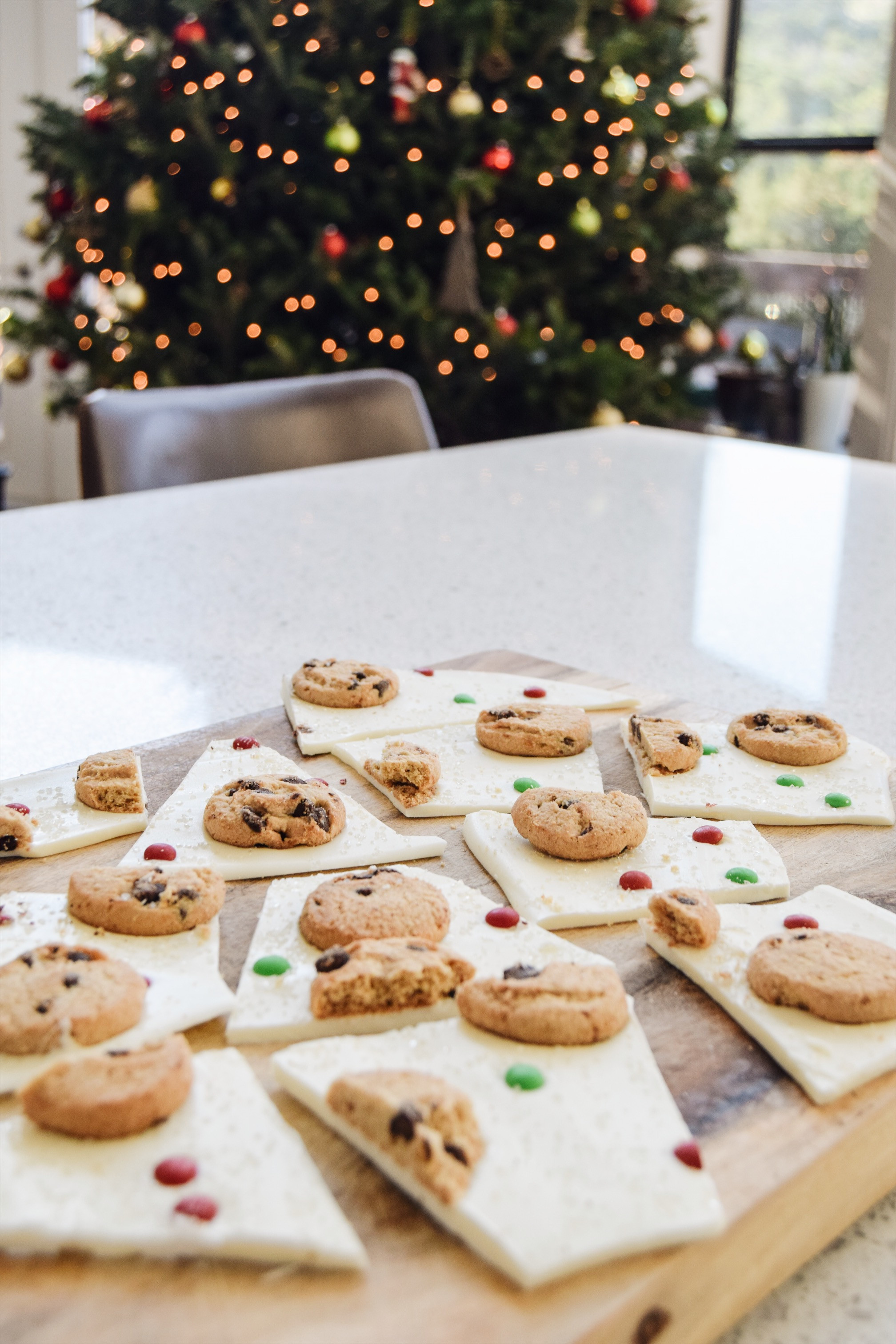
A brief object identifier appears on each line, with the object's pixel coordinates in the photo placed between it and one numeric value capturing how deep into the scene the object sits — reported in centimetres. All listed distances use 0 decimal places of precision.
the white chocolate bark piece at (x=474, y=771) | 84
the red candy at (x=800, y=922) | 67
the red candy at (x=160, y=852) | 75
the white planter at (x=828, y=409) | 421
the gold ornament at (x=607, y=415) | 315
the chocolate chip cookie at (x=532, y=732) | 91
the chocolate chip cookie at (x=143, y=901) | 66
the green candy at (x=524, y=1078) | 54
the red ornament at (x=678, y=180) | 319
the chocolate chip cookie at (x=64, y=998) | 55
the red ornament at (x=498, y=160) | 296
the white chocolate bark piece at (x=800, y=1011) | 56
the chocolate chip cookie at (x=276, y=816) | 76
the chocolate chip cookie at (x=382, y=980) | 59
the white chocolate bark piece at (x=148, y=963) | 56
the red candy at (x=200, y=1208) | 46
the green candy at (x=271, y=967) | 63
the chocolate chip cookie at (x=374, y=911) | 65
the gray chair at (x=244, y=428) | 184
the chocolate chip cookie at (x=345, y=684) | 99
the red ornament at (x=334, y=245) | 301
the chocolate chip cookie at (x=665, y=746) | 88
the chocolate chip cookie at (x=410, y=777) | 85
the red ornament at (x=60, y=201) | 333
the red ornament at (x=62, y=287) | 337
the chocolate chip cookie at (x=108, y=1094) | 50
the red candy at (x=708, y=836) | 78
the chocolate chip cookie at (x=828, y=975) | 59
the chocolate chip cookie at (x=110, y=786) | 81
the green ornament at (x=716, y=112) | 322
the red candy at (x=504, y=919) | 67
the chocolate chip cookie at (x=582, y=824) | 75
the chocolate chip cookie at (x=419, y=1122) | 48
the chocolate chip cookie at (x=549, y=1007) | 56
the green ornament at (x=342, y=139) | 290
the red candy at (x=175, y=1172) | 48
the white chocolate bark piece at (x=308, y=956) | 59
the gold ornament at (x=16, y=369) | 341
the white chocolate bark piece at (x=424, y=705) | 95
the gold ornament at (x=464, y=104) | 288
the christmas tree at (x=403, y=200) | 302
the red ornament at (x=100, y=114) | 314
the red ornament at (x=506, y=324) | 304
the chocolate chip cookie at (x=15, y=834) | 75
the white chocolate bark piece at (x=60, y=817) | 77
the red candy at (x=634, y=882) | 73
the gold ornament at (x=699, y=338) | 339
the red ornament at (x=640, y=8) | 299
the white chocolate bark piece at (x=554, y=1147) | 46
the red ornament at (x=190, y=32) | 291
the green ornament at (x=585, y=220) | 308
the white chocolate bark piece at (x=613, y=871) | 71
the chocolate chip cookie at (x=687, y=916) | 65
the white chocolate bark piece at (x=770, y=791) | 83
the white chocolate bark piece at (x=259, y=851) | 75
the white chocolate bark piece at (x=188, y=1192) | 46
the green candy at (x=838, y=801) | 84
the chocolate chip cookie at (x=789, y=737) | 90
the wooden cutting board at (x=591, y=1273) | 43
